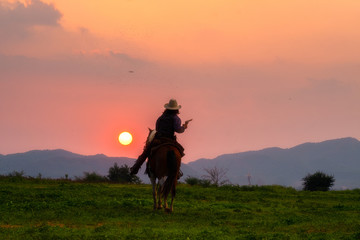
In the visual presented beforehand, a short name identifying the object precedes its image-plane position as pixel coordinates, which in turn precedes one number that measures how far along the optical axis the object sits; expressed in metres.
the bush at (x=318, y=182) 45.94
